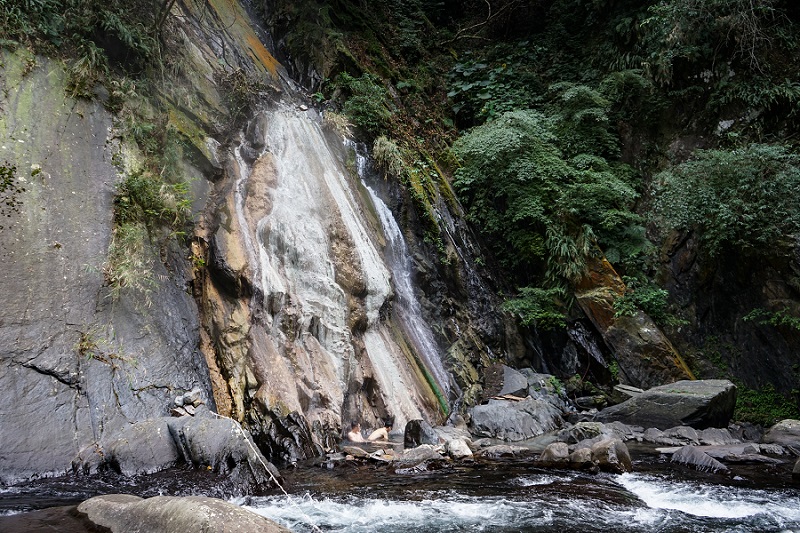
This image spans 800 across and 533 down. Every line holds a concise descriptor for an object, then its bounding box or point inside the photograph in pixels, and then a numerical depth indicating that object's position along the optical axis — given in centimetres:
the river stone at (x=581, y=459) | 656
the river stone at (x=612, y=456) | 657
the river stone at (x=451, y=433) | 803
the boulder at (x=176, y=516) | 317
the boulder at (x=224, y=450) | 505
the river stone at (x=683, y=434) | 858
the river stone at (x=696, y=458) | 673
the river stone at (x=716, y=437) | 846
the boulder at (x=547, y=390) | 1046
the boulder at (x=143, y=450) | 493
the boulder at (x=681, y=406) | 911
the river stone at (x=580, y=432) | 823
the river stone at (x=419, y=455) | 663
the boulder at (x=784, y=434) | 821
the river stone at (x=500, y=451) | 739
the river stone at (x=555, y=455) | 680
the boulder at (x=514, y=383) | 1034
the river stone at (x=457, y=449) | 721
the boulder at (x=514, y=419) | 885
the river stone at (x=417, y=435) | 760
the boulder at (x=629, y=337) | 1078
